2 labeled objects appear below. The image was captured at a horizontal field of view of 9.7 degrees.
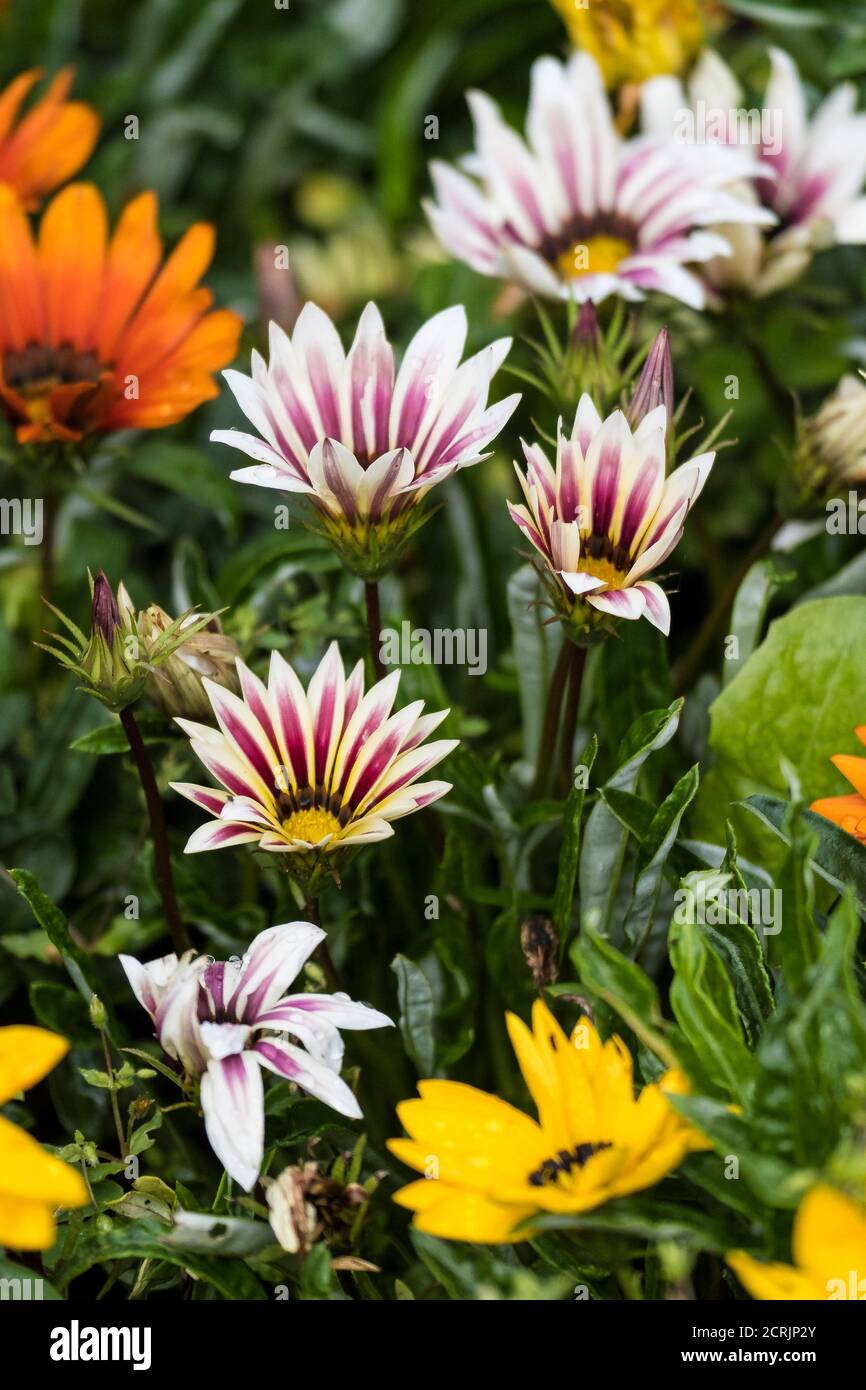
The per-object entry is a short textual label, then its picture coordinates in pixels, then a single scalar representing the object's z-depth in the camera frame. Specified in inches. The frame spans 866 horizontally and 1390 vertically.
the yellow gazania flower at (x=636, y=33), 54.6
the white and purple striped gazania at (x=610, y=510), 46.6
